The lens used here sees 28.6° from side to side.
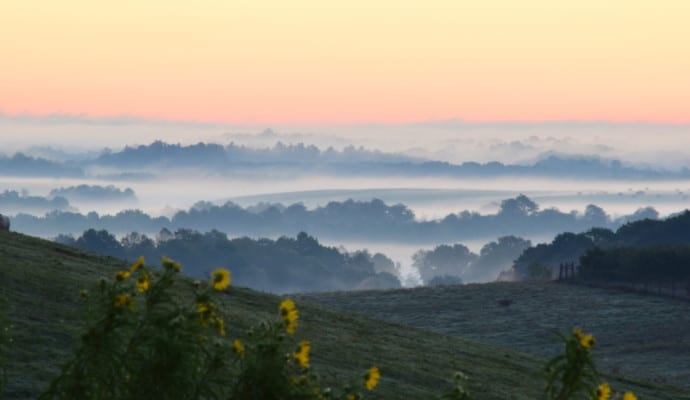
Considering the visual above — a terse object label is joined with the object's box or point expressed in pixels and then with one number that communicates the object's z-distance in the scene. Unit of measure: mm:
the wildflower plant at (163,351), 11508
